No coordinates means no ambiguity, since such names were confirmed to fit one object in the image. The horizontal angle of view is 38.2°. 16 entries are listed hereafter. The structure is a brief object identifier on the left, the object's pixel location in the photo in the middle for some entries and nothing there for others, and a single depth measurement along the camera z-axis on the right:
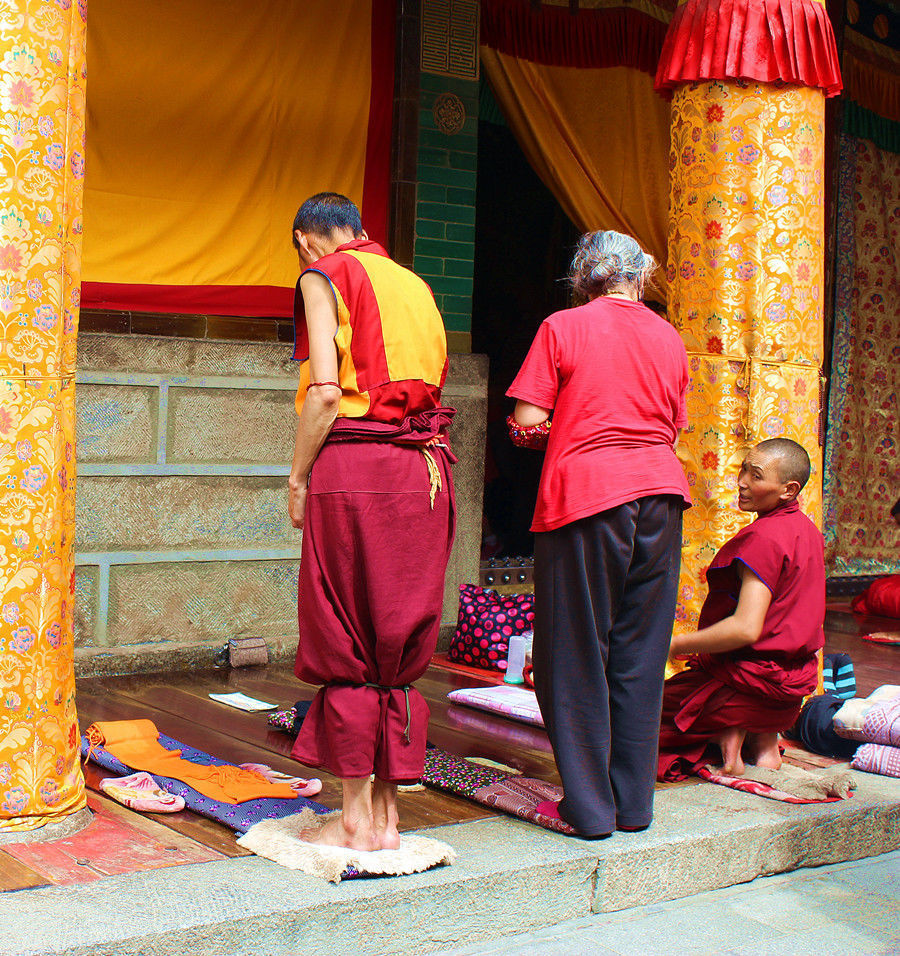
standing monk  3.11
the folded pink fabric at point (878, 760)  4.33
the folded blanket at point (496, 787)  3.63
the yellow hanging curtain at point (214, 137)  5.51
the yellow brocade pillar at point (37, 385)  3.14
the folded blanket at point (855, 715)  4.43
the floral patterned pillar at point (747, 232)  4.68
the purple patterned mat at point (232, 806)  3.49
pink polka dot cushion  5.96
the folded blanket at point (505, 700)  4.94
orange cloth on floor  3.72
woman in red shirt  3.46
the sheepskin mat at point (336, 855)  3.08
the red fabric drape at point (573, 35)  6.72
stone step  2.75
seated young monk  4.01
